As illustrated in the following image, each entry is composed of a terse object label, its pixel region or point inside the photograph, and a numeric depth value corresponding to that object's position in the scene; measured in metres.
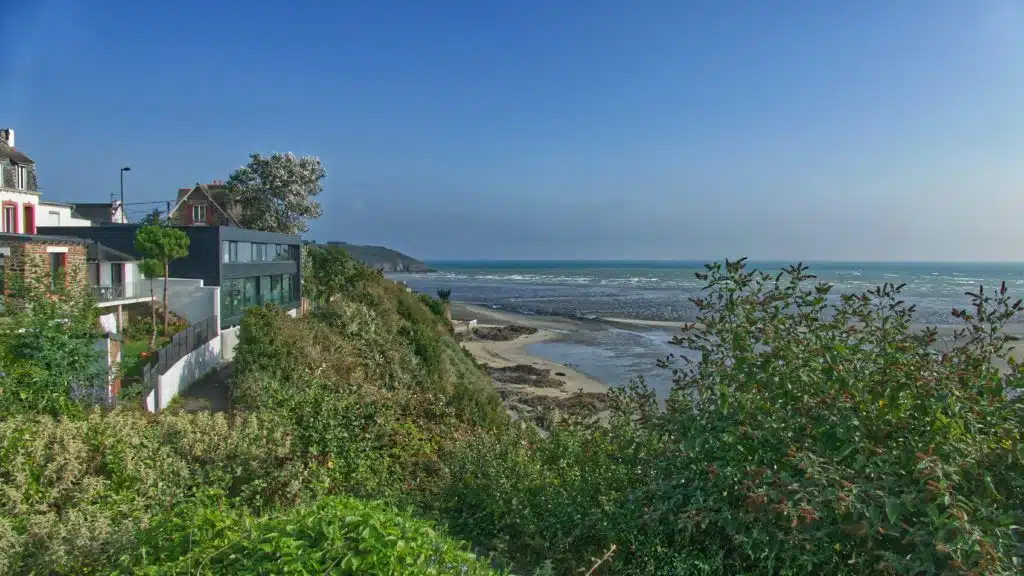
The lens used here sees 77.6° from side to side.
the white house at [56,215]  37.34
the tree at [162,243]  22.50
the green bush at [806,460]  4.16
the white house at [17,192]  33.72
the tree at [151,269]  23.06
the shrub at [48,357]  8.43
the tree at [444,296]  44.62
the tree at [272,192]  47.59
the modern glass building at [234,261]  25.52
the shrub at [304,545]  3.74
